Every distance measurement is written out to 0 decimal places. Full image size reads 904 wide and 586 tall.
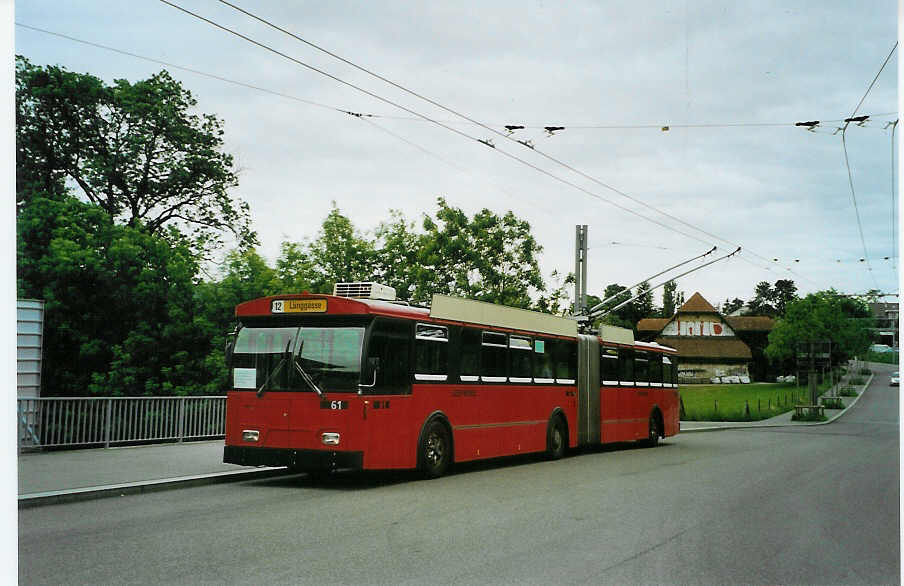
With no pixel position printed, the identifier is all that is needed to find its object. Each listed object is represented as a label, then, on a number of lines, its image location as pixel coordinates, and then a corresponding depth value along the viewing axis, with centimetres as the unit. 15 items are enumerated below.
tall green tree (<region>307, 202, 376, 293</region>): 3897
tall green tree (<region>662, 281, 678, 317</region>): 13138
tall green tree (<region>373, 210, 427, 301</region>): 3938
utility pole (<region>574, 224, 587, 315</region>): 2912
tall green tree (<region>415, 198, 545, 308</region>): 3884
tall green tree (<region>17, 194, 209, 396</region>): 2478
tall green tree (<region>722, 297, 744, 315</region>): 12808
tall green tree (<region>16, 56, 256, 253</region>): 2614
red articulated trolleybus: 1286
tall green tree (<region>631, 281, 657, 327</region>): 11131
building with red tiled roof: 9119
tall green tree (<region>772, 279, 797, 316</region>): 9380
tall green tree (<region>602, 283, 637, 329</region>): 9574
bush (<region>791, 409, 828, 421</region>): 4202
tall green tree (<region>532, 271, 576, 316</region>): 3988
